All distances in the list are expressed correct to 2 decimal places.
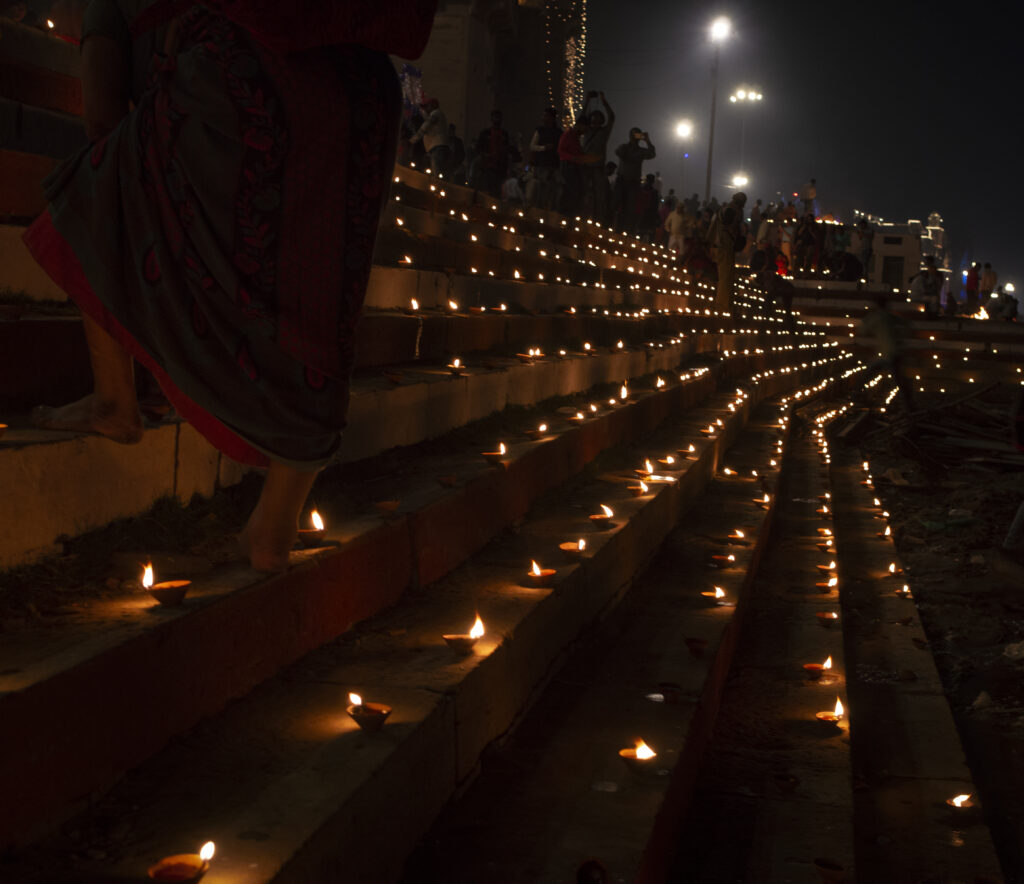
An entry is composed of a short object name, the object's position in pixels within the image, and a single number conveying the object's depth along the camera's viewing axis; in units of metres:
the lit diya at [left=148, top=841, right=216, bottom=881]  1.53
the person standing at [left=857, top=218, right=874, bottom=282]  28.66
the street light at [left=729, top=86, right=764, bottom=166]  32.44
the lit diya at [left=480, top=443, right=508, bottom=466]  3.94
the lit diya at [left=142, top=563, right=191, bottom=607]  2.06
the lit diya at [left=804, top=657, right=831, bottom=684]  3.88
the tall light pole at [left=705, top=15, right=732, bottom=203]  29.31
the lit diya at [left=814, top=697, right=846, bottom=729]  3.42
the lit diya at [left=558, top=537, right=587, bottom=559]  3.56
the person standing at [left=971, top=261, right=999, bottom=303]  32.31
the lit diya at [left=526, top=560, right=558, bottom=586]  3.23
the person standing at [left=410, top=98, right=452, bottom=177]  14.51
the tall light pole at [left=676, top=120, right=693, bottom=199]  43.47
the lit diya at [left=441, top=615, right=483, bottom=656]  2.55
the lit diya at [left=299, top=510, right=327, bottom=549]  2.65
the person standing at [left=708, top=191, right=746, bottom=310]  15.39
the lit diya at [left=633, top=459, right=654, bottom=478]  5.30
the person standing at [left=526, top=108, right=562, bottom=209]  14.62
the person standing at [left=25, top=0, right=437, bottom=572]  2.19
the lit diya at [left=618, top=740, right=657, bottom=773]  2.53
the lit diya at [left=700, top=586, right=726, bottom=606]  4.07
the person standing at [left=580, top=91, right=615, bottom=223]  14.44
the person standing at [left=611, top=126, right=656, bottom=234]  17.12
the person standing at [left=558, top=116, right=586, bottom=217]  14.77
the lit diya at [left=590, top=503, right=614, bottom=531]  4.01
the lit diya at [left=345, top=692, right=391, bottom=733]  2.06
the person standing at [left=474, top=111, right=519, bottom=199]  15.09
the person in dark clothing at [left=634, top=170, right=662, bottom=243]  18.31
